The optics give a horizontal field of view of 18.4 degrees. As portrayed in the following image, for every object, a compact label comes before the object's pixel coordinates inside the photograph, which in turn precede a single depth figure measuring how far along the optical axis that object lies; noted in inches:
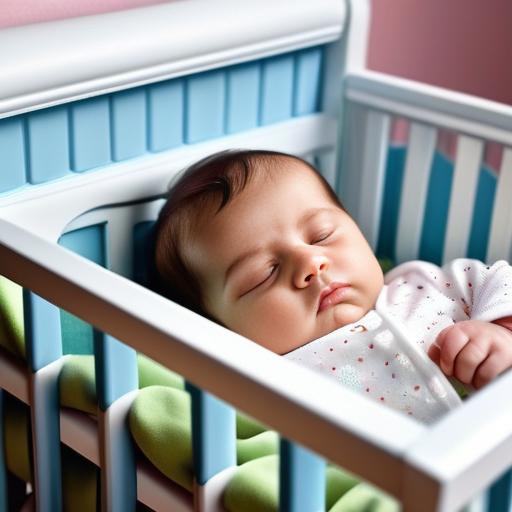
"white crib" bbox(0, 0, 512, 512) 29.0
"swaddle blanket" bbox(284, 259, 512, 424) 36.2
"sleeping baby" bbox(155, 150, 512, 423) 36.7
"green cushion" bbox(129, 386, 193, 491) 33.3
